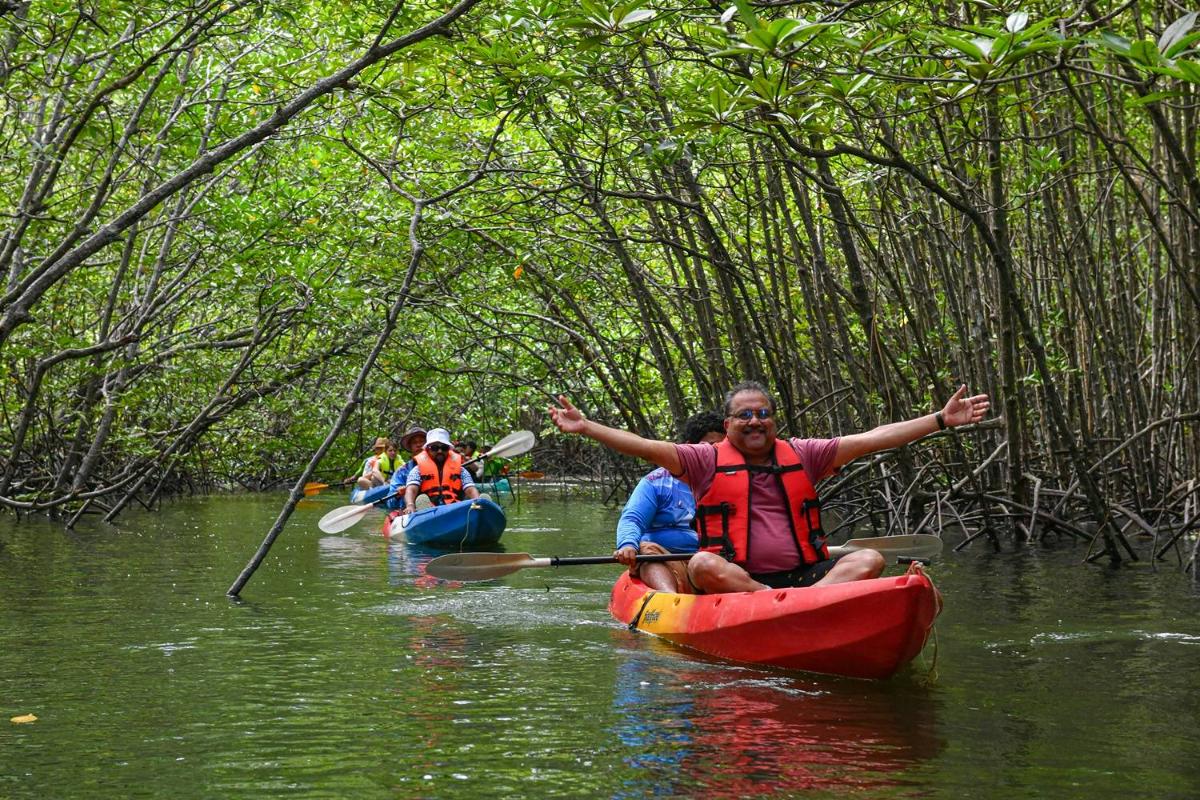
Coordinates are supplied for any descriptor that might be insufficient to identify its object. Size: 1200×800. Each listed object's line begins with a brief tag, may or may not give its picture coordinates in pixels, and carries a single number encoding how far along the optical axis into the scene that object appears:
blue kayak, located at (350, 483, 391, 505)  15.44
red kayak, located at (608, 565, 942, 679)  4.78
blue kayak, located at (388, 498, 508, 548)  11.38
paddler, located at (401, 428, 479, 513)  12.62
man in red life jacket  5.63
